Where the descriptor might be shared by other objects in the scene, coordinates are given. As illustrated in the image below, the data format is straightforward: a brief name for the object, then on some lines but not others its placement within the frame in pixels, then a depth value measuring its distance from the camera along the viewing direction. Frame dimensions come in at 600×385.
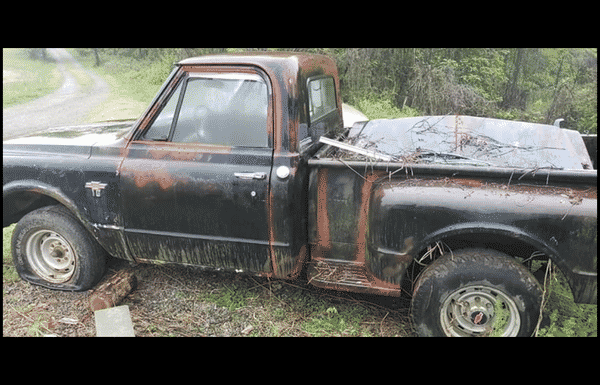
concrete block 3.21
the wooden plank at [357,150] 2.93
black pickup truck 2.64
